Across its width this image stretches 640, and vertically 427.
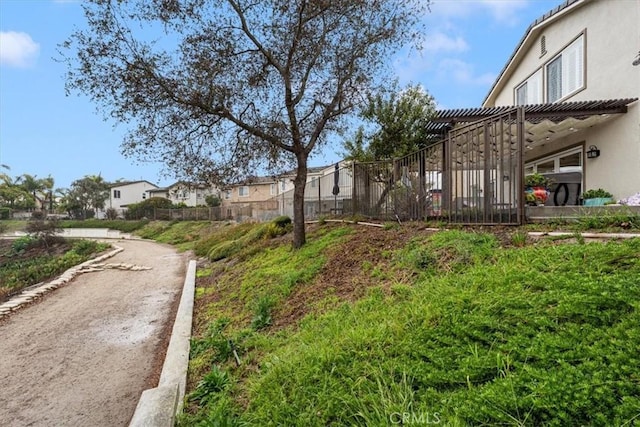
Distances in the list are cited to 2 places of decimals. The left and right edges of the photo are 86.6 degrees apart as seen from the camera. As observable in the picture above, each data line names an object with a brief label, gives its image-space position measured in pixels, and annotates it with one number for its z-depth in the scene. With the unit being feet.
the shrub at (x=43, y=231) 79.42
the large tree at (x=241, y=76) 23.85
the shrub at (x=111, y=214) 143.23
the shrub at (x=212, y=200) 139.74
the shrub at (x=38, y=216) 90.94
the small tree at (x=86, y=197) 162.71
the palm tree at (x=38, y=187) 184.85
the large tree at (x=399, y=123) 40.73
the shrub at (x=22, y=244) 78.89
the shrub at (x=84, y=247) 68.08
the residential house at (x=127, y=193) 177.47
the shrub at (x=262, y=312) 15.92
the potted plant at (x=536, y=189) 23.78
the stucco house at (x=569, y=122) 16.47
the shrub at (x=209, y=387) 10.65
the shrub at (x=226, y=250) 42.56
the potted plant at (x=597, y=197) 24.89
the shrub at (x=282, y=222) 41.76
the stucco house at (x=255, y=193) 134.70
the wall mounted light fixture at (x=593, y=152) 29.81
